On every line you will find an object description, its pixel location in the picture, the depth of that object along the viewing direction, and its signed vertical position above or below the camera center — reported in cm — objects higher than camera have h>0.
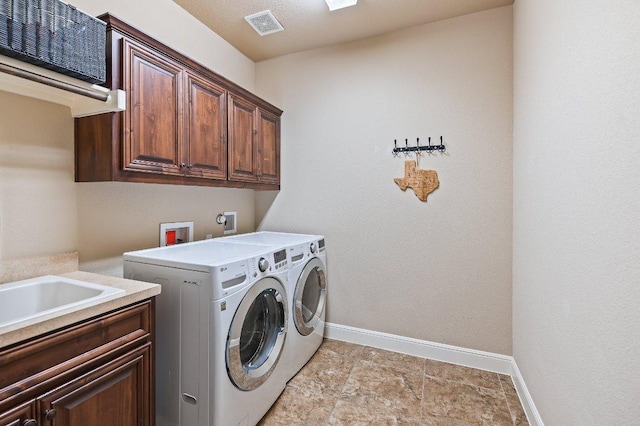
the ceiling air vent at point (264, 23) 229 +149
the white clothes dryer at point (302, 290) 202 -62
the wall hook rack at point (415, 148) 236 +50
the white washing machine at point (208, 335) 138 -61
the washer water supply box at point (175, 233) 212 -17
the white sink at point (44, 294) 124 -37
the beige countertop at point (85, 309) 87 -36
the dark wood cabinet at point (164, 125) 148 +51
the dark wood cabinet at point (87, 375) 90 -58
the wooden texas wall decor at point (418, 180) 239 +24
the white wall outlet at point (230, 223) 275 -12
